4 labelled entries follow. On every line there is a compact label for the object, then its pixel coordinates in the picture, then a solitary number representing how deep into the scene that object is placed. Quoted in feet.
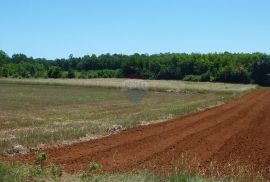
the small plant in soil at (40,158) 41.29
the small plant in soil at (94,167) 37.68
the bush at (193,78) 406.87
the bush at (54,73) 458.62
